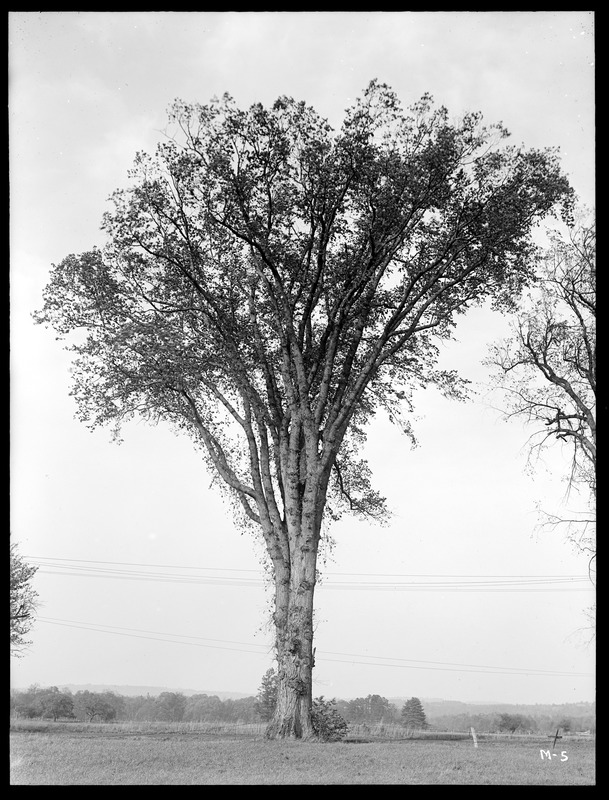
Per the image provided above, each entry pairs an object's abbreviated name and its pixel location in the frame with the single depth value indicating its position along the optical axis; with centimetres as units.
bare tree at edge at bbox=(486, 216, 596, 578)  2259
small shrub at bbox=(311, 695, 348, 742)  1867
